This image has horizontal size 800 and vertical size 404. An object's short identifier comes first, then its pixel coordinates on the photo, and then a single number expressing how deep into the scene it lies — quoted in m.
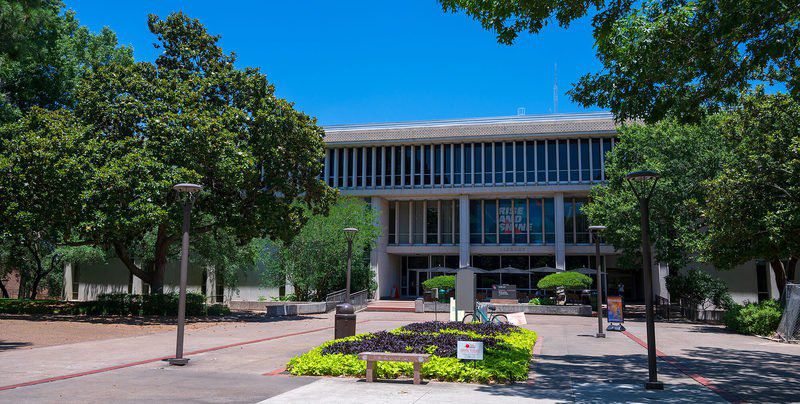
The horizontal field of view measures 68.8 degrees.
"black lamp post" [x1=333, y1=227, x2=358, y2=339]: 15.42
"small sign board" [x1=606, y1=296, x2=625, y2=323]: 22.77
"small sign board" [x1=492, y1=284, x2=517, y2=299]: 34.90
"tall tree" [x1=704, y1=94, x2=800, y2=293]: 19.66
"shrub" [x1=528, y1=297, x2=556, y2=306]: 33.50
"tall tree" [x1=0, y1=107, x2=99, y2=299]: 21.69
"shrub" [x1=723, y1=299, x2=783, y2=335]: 20.83
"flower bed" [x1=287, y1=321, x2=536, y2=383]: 10.62
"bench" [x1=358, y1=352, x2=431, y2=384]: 10.14
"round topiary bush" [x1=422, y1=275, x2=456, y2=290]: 34.94
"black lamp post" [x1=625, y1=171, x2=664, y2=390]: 10.18
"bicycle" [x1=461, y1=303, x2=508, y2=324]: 19.55
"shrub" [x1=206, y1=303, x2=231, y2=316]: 28.34
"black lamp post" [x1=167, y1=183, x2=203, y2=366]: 13.13
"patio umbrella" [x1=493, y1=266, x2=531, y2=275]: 39.16
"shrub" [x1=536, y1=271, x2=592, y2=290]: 32.59
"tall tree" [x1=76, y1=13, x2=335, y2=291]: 21.88
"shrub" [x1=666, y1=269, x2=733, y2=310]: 30.28
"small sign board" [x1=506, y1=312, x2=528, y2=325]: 21.37
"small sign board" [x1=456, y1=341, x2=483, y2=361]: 10.83
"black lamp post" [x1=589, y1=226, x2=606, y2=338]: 19.97
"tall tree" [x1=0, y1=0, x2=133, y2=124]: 24.58
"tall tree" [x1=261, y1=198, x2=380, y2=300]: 34.50
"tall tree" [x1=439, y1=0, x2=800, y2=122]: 9.69
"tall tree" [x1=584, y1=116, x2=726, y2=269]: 26.89
